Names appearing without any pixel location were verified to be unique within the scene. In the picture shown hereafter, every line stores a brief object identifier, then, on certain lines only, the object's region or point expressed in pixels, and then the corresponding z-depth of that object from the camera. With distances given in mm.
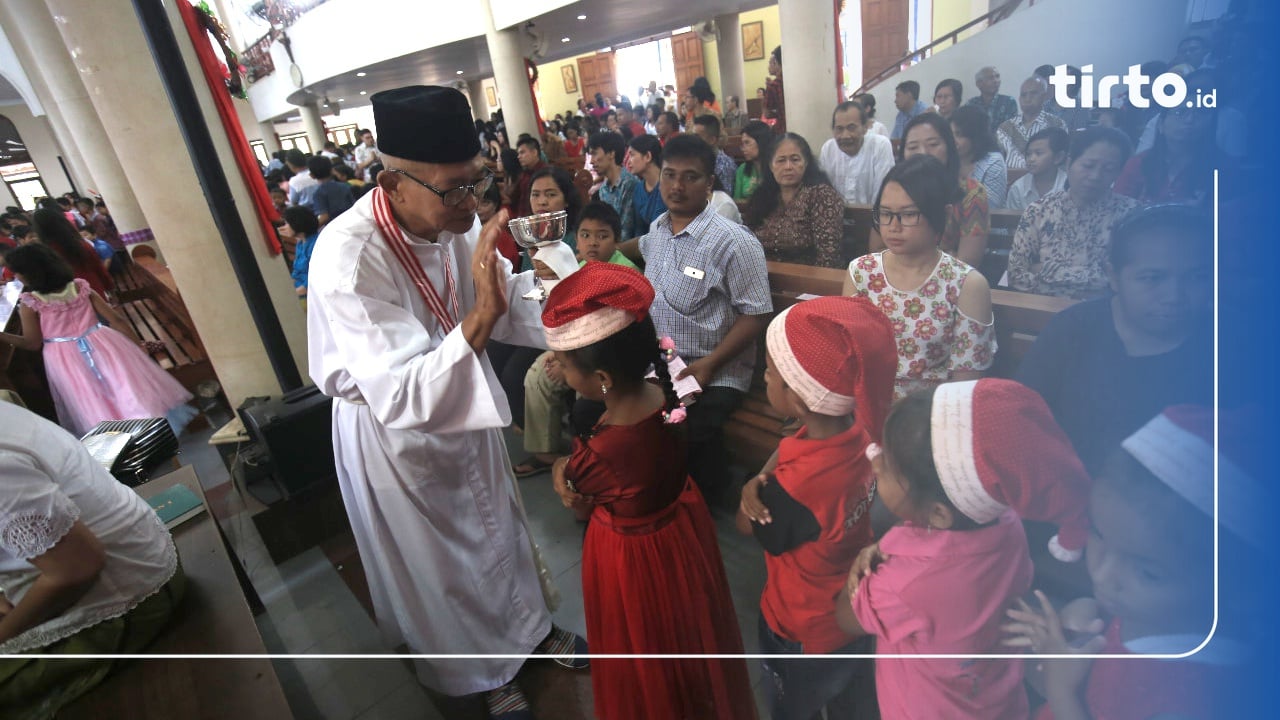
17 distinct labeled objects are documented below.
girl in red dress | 1044
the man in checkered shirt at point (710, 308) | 947
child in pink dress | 2047
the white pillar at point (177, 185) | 2176
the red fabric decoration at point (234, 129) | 2285
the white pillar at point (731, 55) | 11531
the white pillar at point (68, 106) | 1883
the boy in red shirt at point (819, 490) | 644
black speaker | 2189
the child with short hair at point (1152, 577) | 497
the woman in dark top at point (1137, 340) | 474
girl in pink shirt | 541
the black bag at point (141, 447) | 1854
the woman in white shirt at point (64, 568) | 1140
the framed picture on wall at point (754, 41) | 12953
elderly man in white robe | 1037
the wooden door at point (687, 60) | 13094
